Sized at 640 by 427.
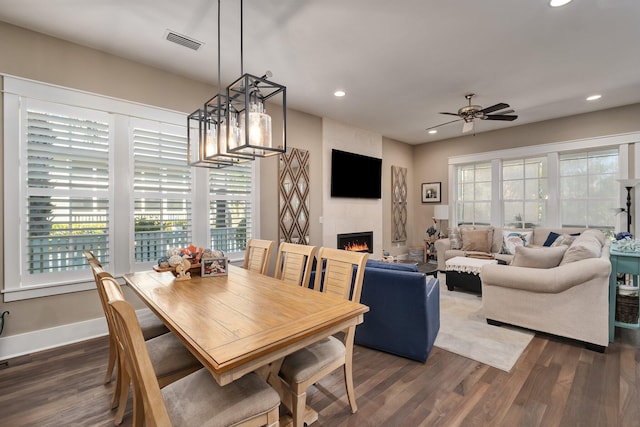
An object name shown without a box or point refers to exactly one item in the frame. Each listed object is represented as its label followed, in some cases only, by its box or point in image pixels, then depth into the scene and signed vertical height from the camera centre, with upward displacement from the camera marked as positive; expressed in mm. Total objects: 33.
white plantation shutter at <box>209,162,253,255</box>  3734 +85
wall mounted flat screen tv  5180 +735
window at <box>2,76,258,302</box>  2543 +259
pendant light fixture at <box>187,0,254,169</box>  1683 +487
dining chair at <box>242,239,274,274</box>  2555 -389
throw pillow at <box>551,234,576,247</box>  3734 -357
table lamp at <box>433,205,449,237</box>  6125 +31
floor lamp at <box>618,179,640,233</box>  4185 +154
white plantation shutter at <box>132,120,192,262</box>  3166 +276
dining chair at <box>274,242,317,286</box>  2160 -383
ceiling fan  3812 +1353
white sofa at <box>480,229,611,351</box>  2463 -728
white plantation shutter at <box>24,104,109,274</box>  2613 +246
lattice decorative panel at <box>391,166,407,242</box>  6613 +226
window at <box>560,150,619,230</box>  4766 +433
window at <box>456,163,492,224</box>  6098 +439
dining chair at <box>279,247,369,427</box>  1437 -783
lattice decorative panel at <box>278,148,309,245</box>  4402 +269
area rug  2436 -1201
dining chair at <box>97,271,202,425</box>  1497 -800
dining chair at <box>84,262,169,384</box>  1904 -791
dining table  1093 -506
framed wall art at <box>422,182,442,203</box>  6691 +513
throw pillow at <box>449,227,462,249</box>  5496 -478
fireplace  5345 -544
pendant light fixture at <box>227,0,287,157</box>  1521 +520
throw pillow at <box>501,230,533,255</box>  4871 -452
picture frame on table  2240 -424
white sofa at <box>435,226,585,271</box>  4785 -556
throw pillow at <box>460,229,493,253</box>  5305 -496
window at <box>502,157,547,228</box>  5449 +431
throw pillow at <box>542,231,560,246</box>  4471 -388
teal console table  2611 -526
